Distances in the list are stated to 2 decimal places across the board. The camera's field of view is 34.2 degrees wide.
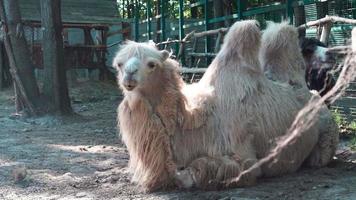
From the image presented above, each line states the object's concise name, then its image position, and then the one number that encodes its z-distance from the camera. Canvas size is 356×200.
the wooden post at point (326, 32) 6.99
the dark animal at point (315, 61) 5.85
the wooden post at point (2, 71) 17.39
